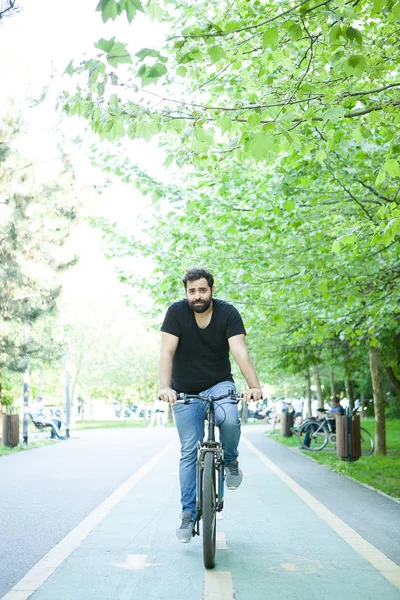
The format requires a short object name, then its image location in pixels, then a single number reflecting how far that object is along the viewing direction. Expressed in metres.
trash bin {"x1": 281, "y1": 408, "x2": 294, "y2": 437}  30.42
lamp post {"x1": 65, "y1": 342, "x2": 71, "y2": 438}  31.28
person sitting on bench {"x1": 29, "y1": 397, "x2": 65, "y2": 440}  28.70
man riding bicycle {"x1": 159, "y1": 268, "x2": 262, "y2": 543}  6.03
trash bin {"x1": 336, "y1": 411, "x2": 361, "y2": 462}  16.00
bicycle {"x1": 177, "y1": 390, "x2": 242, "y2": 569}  5.49
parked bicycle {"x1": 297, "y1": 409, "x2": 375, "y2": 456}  21.50
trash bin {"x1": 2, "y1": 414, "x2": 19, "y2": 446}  22.14
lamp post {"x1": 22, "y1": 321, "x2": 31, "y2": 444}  22.33
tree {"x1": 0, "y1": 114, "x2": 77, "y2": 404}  21.78
